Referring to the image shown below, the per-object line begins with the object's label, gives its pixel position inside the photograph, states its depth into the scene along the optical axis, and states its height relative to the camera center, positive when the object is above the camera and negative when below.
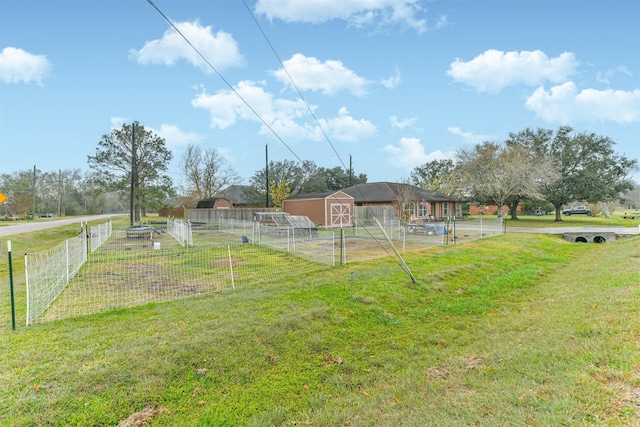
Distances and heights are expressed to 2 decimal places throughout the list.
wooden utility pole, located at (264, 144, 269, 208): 35.00 +6.46
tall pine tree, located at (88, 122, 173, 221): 31.86 +4.79
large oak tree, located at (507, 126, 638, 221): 31.77 +4.35
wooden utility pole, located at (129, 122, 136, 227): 24.58 +1.49
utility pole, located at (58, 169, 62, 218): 52.01 +3.03
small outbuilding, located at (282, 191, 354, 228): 26.94 +0.08
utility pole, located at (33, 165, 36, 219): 44.41 +4.24
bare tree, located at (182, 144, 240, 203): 43.84 +5.31
